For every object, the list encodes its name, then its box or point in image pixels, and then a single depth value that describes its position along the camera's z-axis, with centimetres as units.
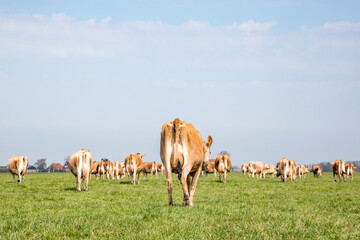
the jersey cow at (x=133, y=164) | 3131
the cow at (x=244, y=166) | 7239
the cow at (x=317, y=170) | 6200
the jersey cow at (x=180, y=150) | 1112
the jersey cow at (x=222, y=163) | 3381
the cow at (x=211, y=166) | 5649
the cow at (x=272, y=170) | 7075
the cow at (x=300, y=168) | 5618
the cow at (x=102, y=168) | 4659
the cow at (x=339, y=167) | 3812
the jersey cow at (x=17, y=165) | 3322
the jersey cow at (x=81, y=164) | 2244
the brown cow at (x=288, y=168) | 3775
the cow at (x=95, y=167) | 4937
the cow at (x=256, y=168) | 6097
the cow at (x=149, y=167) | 5260
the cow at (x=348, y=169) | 3869
